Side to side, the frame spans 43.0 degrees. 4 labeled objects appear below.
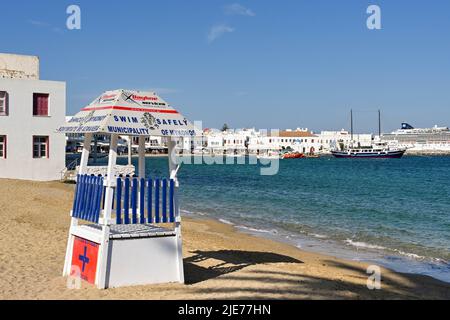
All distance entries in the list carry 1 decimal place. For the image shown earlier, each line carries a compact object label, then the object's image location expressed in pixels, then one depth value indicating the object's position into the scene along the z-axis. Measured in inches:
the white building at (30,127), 1272.1
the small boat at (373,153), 5506.9
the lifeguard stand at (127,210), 358.3
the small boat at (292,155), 6515.8
